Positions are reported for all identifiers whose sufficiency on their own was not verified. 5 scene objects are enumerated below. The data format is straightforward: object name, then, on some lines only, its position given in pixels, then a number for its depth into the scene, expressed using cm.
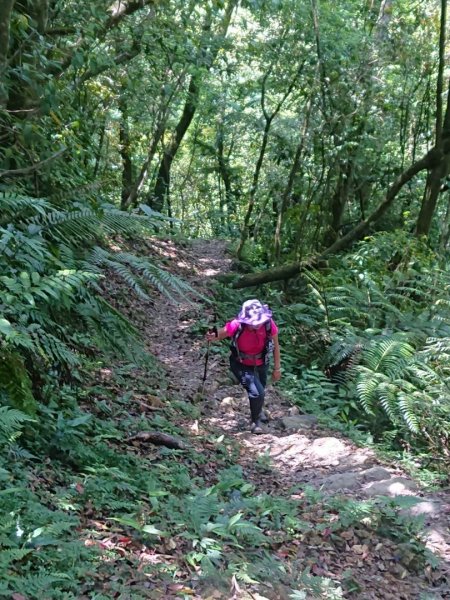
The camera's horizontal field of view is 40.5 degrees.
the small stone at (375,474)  577
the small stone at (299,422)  745
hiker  693
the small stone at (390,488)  543
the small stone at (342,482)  557
